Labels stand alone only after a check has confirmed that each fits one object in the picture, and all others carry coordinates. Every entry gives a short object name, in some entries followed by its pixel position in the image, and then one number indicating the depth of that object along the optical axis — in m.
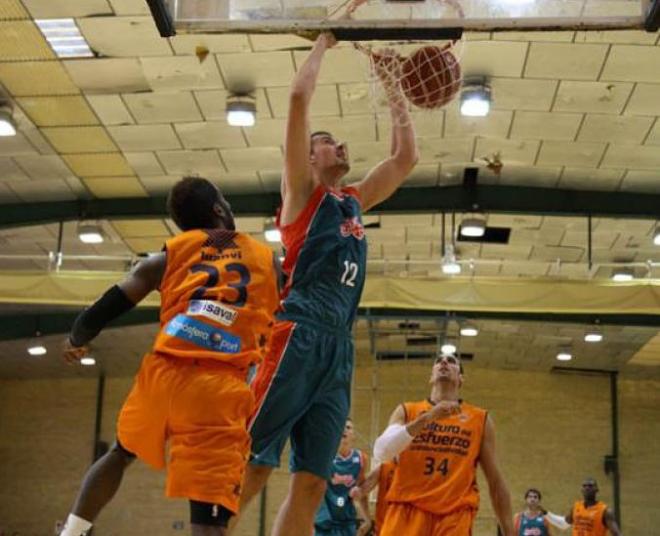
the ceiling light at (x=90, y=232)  16.16
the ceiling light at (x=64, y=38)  10.66
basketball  5.38
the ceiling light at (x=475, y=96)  11.48
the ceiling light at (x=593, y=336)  21.17
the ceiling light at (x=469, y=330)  20.88
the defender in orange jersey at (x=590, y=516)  15.97
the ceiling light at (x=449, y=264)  15.03
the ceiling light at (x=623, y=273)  17.94
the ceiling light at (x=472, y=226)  15.40
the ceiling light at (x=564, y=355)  23.48
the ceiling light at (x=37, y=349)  22.12
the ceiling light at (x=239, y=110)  11.98
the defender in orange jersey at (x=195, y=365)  3.53
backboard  4.82
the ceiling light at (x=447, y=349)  17.30
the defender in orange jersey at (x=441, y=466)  6.11
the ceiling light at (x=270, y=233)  16.00
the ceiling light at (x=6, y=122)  12.54
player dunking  4.21
